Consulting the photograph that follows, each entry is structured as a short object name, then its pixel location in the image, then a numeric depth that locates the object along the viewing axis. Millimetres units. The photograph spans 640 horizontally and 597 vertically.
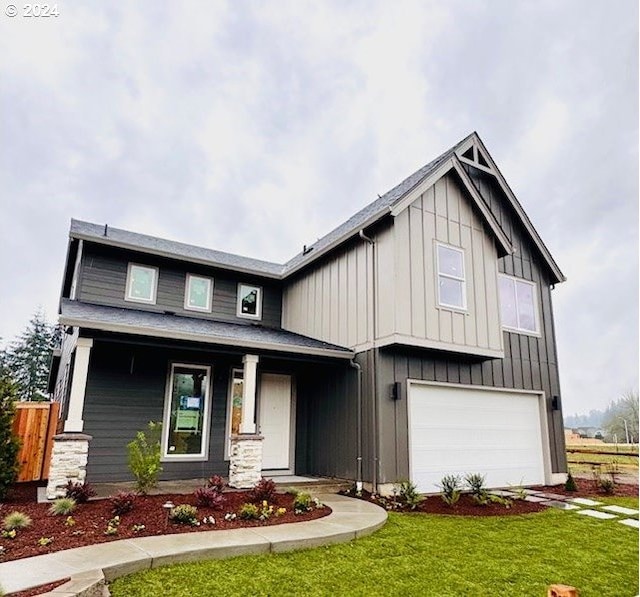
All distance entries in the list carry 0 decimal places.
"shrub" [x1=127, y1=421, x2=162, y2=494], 6816
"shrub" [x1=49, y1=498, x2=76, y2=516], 5844
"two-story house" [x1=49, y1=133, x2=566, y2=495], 8773
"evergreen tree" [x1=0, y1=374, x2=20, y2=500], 7223
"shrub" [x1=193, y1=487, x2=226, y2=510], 6348
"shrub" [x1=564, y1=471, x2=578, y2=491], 9617
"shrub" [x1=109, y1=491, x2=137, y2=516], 5867
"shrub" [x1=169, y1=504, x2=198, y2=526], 5594
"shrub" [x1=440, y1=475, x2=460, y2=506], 7792
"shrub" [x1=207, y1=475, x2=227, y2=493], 7084
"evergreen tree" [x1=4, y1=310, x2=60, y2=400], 31500
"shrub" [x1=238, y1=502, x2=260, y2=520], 6030
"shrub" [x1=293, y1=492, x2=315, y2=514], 6605
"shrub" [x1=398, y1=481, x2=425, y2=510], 7574
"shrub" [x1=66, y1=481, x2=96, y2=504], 6480
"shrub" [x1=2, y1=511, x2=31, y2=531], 5113
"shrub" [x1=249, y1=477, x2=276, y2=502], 6968
